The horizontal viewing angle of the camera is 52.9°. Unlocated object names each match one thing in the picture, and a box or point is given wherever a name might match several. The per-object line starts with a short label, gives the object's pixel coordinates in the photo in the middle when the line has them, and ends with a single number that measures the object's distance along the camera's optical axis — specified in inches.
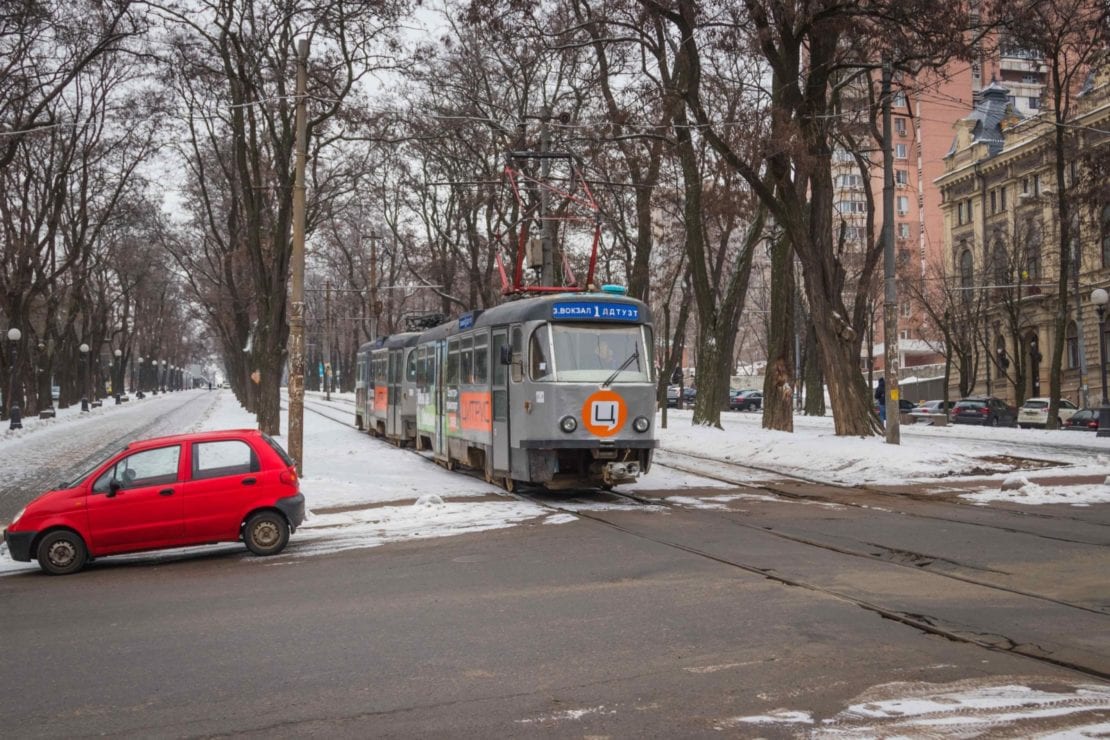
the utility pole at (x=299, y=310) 716.0
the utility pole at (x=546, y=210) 1099.9
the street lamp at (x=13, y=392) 1595.7
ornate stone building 2055.9
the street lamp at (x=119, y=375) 3176.7
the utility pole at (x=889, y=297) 906.7
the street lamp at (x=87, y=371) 2402.8
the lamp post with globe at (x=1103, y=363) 1248.3
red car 476.7
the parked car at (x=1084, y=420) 1654.4
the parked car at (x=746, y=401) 2802.7
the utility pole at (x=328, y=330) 2793.6
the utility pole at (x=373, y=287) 1897.5
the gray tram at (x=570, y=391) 669.3
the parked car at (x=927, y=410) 1907.0
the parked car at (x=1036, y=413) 1825.8
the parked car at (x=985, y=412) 1967.3
